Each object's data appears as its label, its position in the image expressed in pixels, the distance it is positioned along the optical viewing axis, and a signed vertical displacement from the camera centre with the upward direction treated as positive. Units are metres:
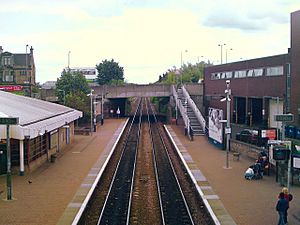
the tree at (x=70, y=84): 74.75 +2.83
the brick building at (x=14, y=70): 102.94 +6.94
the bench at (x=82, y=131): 50.49 -3.05
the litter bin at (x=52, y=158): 31.84 -3.67
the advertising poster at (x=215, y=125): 37.76 -1.89
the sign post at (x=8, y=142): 20.39 -1.73
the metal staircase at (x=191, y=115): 49.49 -1.49
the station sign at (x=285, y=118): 19.27 -0.65
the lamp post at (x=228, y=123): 29.45 -1.35
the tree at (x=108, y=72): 130.38 +8.13
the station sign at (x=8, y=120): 20.38 -0.74
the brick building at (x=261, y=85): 27.22 +1.50
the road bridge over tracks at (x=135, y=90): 74.12 +1.86
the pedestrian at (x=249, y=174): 25.56 -3.81
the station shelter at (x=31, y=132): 26.05 -1.66
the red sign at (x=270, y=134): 30.27 -2.02
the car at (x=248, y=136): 32.93 -2.43
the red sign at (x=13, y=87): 90.96 +2.90
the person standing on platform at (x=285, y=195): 16.49 -3.20
